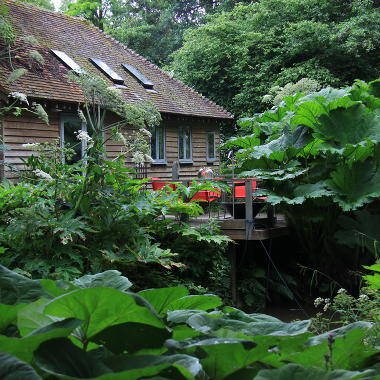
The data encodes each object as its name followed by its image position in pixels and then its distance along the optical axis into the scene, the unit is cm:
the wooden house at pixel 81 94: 1329
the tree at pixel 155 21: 3353
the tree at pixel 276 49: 2153
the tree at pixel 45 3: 2694
